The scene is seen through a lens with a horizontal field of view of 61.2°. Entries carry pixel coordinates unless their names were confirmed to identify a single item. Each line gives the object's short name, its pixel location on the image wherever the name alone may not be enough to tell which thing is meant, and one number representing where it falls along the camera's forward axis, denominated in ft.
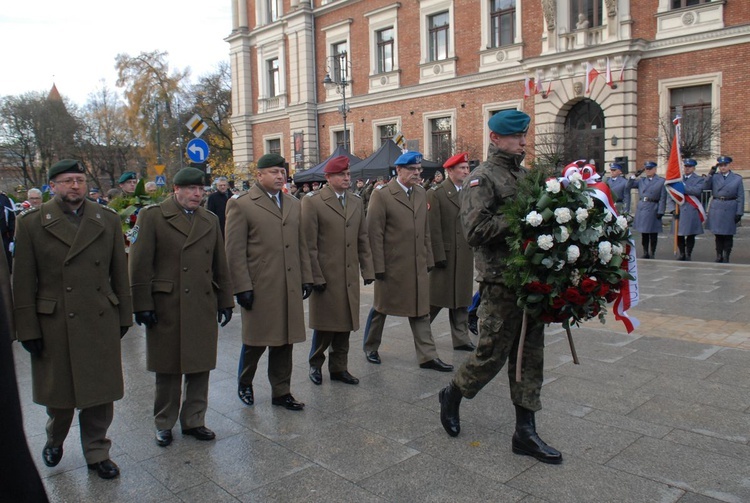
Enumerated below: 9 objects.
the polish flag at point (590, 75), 79.82
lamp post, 115.55
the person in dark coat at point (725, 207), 41.04
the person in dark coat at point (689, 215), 42.42
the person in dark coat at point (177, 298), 14.51
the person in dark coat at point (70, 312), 12.63
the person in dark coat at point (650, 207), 44.68
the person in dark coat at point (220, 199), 38.39
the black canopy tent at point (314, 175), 72.54
